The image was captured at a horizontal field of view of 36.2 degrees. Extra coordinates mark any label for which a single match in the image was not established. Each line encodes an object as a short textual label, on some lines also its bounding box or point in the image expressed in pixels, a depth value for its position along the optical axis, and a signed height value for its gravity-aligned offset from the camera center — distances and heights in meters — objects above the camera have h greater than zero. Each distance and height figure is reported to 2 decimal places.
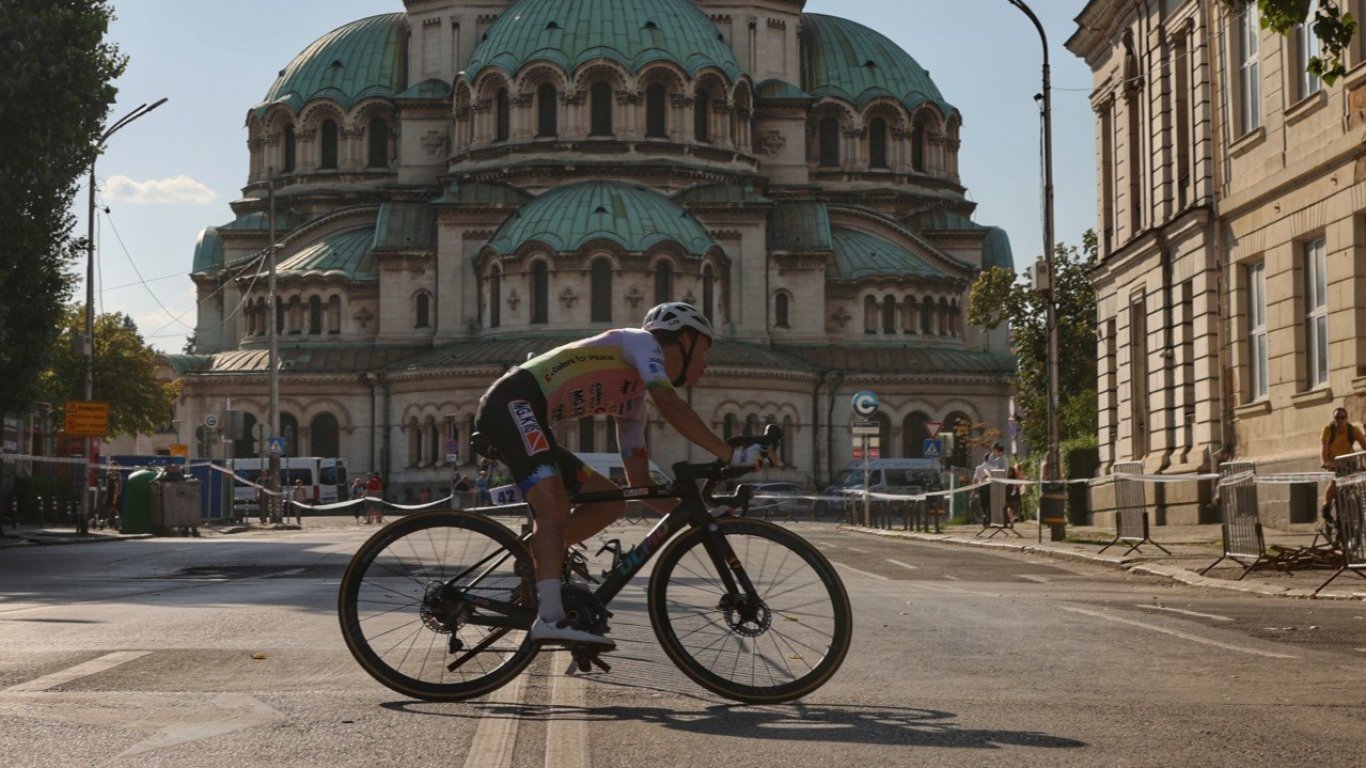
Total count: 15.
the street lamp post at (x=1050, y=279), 37.72 +3.47
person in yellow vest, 21.73 +0.29
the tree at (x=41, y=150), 32.97 +5.19
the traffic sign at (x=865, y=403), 49.53 +1.55
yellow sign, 42.88 +1.06
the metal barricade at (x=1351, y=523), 17.56 -0.49
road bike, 8.54 -0.56
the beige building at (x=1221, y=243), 25.05 +3.13
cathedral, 80.50 +9.79
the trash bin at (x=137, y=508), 39.00 -0.68
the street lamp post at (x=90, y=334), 47.78 +3.25
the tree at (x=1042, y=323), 62.38 +4.48
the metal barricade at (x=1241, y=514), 20.17 -0.47
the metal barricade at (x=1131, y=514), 26.02 -0.60
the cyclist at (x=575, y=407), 8.73 +0.27
